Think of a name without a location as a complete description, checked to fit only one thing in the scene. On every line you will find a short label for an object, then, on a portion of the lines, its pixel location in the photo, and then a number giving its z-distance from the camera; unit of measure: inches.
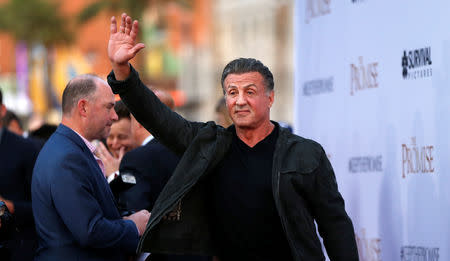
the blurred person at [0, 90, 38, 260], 476.9
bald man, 390.3
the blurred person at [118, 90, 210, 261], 484.9
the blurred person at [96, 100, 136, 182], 579.6
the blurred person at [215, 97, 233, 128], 647.3
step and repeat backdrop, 427.5
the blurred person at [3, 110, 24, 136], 781.9
